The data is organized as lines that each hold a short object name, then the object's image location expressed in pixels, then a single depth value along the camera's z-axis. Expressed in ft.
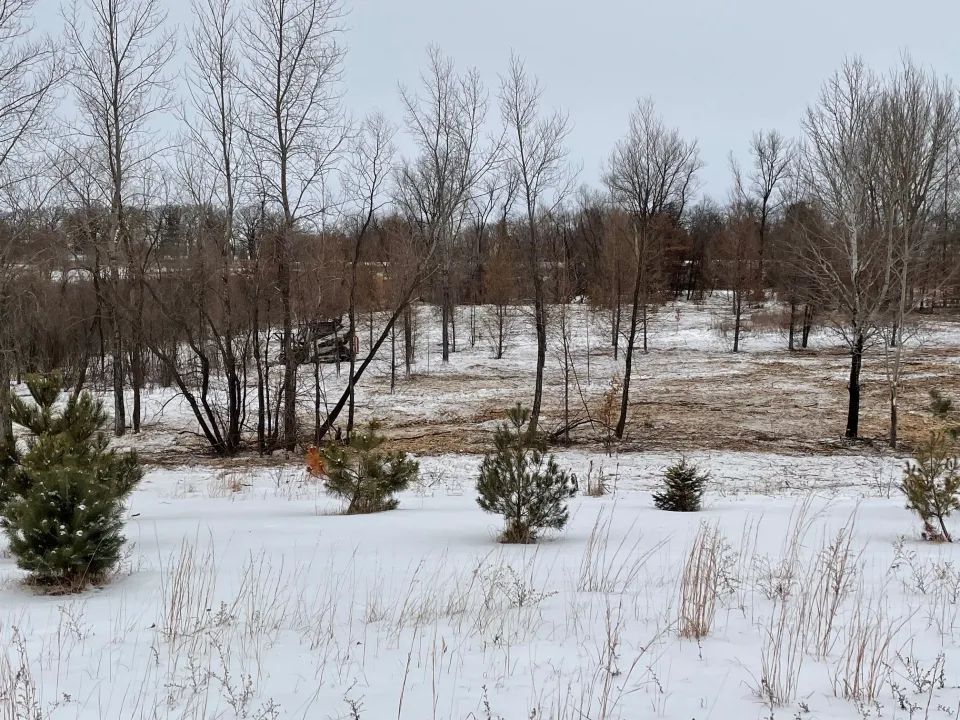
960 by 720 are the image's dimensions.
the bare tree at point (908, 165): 49.01
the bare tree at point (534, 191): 60.49
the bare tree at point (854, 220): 51.78
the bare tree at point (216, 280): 49.65
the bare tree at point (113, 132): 51.49
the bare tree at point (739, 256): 120.37
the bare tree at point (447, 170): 57.26
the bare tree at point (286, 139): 47.88
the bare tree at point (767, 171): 158.81
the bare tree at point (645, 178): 56.29
